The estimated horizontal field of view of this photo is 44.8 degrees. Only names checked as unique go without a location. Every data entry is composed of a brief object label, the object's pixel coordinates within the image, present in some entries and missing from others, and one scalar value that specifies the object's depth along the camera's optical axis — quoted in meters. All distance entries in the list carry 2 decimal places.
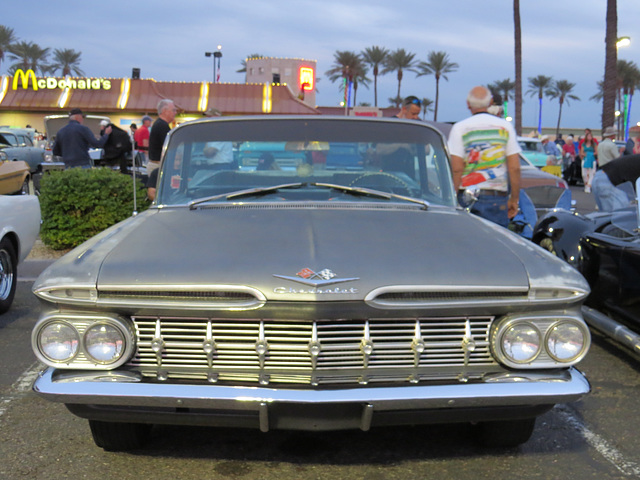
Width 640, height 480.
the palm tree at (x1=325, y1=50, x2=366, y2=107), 73.00
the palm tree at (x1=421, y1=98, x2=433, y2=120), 82.19
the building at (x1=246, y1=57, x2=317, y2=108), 77.31
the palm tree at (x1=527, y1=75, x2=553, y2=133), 80.94
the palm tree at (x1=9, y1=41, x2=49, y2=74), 65.19
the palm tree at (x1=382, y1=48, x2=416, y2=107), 70.19
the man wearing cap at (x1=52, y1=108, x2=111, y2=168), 12.37
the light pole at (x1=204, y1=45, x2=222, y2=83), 51.12
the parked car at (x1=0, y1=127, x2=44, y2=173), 23.95
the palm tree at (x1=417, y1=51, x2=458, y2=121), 68.50
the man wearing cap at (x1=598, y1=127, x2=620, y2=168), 14.98
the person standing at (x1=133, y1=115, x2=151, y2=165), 14.07
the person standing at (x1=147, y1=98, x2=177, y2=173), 9.45
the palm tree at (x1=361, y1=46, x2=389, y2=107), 70.69
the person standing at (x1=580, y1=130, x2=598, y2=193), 22.69
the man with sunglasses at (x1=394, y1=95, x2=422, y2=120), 9.76
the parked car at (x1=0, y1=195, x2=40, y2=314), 6.45
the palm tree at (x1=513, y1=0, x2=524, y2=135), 30.68
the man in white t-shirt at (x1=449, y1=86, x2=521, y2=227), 6.12
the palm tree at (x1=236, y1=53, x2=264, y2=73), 88.21
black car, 4.91
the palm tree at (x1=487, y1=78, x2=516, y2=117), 75.18
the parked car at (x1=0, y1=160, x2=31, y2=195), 8.75
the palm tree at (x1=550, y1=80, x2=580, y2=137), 83.50
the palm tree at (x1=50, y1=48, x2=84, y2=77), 69.38
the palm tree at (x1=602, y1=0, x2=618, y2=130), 21.98
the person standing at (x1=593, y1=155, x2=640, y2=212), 7.66
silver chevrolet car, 2.92
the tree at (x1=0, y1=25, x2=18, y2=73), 64.19
